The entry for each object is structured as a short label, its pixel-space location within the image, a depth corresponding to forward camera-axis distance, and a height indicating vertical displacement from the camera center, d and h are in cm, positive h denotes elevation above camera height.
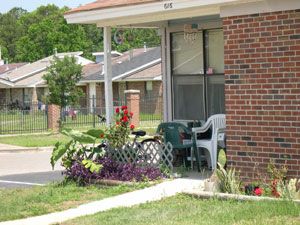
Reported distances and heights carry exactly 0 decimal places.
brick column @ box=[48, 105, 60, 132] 3278 -61
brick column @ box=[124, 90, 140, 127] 3309 +15
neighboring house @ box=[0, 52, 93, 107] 5862 +210
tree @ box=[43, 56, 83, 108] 3688 +143
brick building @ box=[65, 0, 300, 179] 976 +48
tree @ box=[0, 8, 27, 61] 10450 +1191
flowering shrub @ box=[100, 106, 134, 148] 1227 -46
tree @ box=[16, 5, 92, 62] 8381 +871
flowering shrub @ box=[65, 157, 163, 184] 1170 -121
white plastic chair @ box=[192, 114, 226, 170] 1243 -58
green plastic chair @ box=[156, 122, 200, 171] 1284 -61
